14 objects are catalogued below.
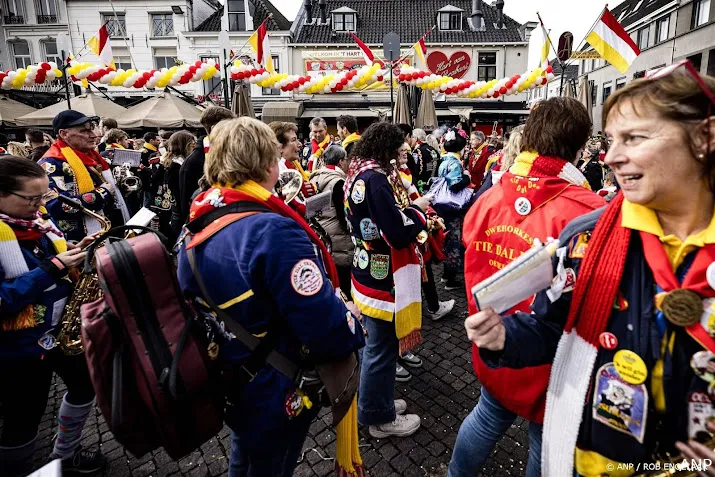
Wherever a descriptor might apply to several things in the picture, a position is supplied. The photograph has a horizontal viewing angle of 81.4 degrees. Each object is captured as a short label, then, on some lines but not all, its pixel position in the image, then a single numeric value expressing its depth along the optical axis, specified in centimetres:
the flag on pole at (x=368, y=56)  955
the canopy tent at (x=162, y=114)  1099
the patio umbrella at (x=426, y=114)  1201
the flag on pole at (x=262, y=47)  874
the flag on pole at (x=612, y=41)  684
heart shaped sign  2373
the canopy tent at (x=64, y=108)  1127
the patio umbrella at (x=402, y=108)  1018
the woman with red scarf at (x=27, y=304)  191
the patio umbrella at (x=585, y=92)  859
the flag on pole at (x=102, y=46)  948
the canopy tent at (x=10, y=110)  1176
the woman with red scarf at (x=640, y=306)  103
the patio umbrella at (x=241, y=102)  873
